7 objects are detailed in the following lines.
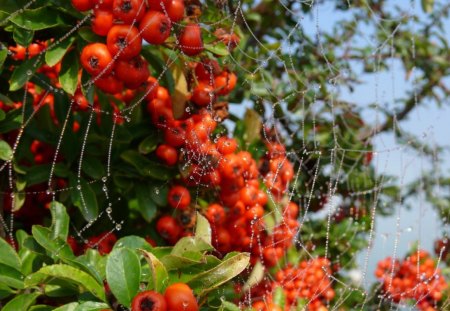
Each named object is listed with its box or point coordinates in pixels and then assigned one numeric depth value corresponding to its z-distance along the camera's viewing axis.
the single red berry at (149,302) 0.24
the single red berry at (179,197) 0.30
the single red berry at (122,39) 0.27
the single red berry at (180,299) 0.24
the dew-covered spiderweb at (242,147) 0.30
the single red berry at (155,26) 0.27
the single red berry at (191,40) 0.28
